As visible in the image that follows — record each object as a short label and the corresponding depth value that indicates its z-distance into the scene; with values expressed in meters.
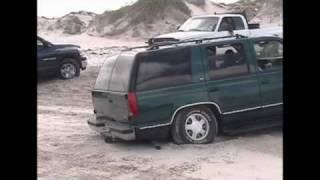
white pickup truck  17.79
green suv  9.43
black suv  17.41
